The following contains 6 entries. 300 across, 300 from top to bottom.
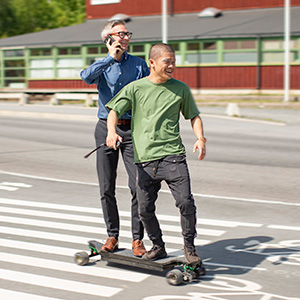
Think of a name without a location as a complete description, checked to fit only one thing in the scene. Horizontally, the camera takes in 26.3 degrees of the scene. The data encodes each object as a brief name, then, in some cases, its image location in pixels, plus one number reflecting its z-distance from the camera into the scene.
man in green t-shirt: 5.38
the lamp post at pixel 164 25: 32.84
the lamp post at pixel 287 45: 30.21
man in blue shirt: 5.77
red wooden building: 34.88
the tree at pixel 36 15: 66.56
